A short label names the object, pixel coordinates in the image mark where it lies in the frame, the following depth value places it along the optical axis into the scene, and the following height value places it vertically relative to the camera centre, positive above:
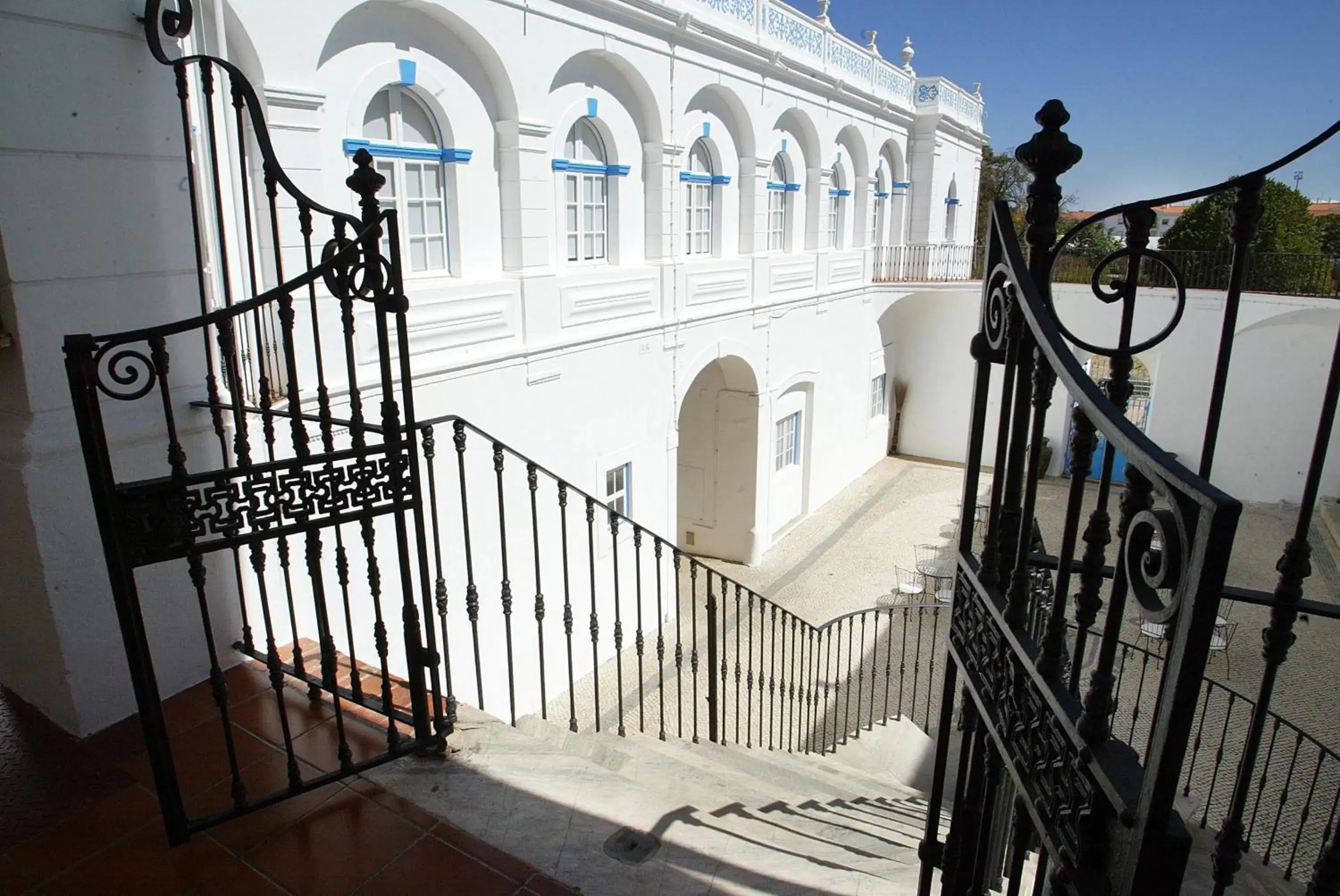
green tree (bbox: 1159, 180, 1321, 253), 14.32 +0.24
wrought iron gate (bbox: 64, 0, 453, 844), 1.97 -0.65
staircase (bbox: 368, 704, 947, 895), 2.34 -1.77
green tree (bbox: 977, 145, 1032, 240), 24.19 +1.81
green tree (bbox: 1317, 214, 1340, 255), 15.88 +0.10
